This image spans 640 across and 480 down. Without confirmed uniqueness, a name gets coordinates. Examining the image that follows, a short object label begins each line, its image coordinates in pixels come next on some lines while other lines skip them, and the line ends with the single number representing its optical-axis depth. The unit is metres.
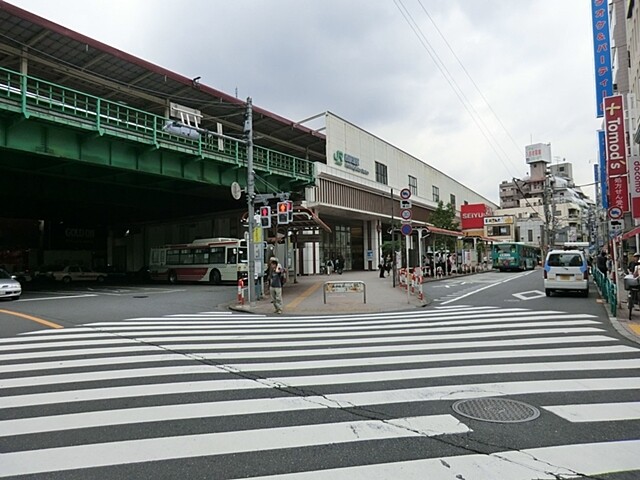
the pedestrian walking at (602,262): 23.67
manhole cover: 4.92
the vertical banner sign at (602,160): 37.81
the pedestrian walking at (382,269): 34.12
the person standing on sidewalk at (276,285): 15.62
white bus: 32.12
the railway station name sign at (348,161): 41.75
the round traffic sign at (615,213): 15.19
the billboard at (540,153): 111.00
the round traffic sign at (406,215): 19.42
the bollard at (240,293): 18.28
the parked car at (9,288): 20.17
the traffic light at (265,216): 18.64
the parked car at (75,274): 38.44
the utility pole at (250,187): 18.31
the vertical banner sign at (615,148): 23.27
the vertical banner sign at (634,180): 23.00
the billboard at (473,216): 62.04
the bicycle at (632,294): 12.34
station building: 21.52
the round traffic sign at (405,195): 19.89
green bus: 47.41
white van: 18.94
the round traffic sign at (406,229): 19.02
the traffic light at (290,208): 19.03
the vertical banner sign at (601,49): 31.62
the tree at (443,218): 41.88
